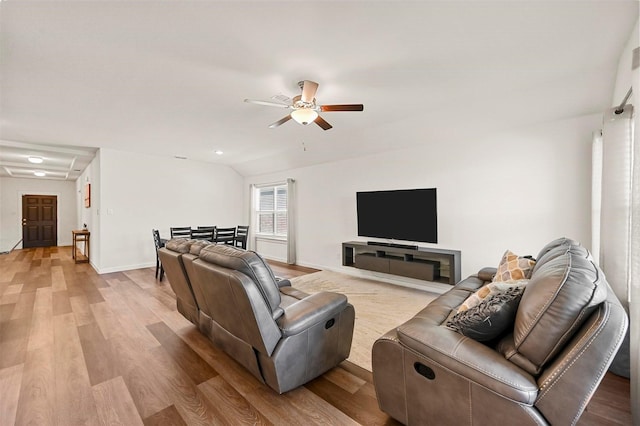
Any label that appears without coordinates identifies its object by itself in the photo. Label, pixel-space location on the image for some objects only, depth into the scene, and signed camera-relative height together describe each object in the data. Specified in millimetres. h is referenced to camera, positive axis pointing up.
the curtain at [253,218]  7504 -218
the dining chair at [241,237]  5554 -558
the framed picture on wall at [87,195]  6276 +369
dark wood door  8641 -358
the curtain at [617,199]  2088 +99
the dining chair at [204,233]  4879 -429
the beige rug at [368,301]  2524 -1244
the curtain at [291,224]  6172 -318
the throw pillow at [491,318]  1294 -532
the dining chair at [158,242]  4688 -569
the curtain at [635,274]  1410 -354
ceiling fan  2520 +1036
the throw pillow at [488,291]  1484 -473
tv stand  3660 -762
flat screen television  3953 -59
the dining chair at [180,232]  4801 -404
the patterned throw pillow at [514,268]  1995 -451
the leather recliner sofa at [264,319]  1628 -740
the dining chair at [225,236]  5083 -503
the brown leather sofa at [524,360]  1000 -659
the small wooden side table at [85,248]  6215 -885
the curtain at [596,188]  2688 +240
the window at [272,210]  6836 -2
